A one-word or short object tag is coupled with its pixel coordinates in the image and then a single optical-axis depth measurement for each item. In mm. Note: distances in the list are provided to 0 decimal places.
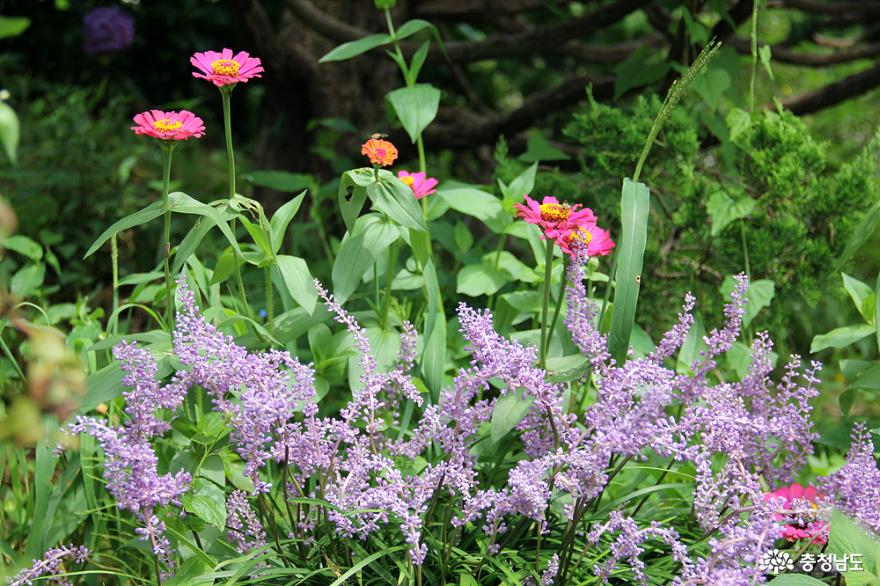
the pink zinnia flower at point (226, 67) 2158
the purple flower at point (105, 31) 4152
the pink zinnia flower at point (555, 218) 2125
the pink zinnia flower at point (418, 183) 2341
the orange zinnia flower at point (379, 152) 2195
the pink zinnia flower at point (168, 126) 2130
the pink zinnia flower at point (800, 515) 2055
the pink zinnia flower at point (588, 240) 2142
